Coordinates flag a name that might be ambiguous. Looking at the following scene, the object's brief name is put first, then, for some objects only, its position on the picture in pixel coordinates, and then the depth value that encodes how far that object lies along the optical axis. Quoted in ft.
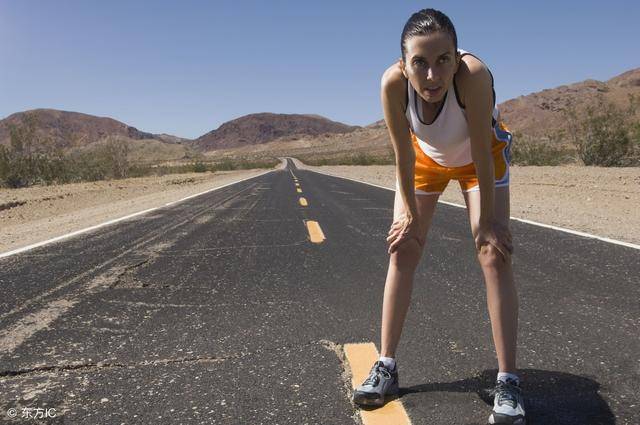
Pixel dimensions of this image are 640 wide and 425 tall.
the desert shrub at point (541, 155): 86.38
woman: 6.74
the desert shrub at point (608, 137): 70.90
